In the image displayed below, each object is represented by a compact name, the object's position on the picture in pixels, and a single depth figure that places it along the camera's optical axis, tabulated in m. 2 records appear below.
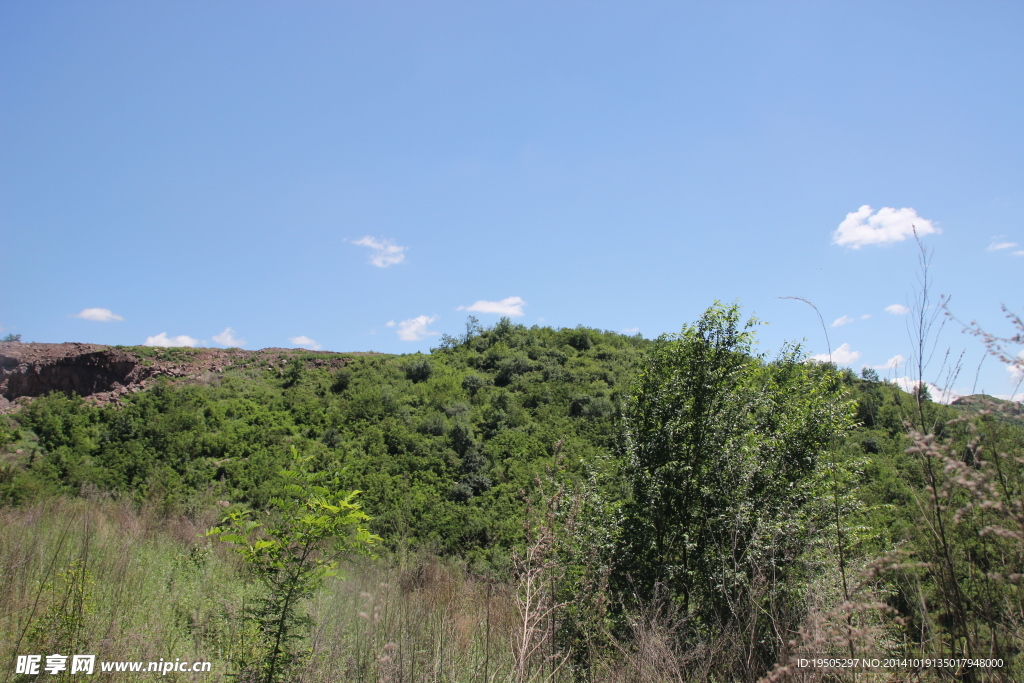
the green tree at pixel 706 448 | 7.27
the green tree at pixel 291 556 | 3.10
